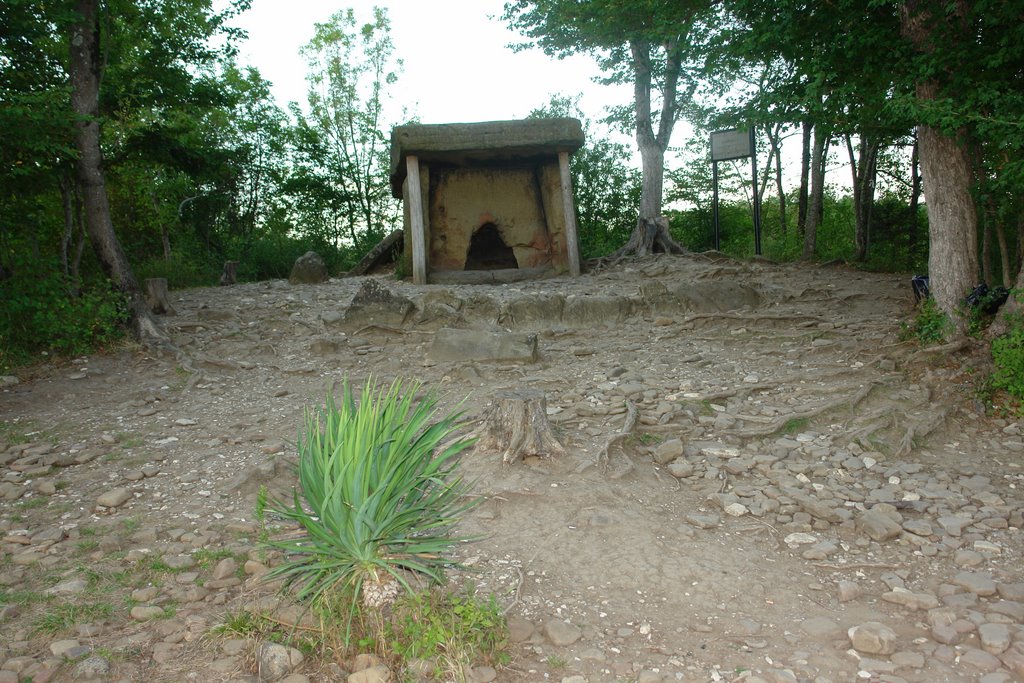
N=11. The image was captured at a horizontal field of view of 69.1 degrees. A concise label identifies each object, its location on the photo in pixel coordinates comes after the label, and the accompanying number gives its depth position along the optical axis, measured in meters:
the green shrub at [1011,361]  5.31
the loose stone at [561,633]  3.20
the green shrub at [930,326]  6.21
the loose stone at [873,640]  3.09
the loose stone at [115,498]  4.45
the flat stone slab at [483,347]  7.06
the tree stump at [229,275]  13.35
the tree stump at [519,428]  4.75
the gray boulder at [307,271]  11.77
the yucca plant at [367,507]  2.91
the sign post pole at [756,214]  12.18
